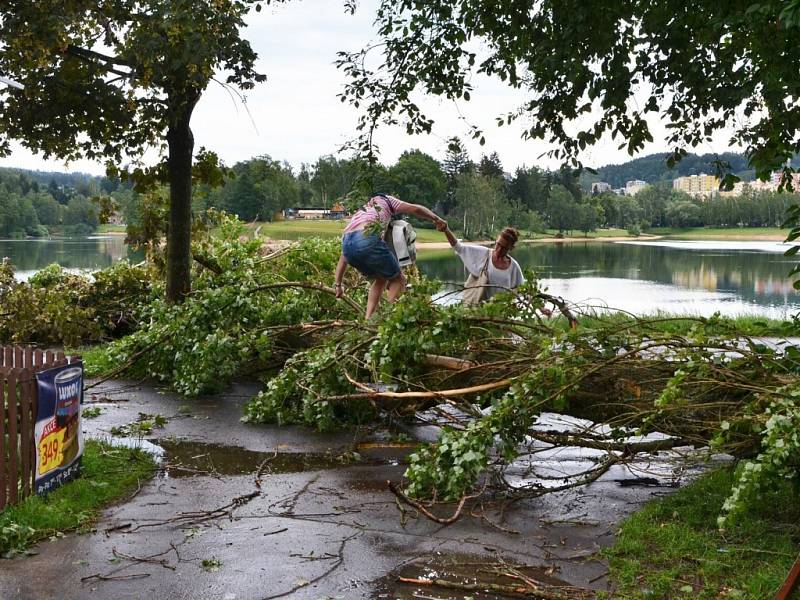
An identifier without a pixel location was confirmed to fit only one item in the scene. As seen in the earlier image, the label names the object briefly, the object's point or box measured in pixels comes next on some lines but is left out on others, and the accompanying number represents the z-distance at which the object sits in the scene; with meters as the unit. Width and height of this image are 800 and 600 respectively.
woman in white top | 8.84
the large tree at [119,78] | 11.15
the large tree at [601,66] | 6.55
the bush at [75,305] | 14.48
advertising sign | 5.86
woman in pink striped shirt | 9.12
